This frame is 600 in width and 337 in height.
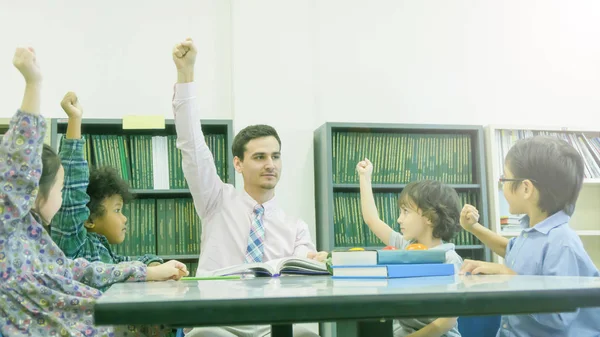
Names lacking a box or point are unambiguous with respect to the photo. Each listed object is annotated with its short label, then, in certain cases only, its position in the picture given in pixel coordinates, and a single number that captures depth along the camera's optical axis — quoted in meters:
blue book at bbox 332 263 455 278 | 1.27
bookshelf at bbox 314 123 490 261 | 3.23
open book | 1.63
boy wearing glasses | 1.56
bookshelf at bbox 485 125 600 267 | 3.31
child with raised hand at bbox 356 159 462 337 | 2.07
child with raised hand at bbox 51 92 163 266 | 1.79
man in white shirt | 2.30
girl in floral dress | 1.40
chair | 1.97
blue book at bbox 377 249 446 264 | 1.29
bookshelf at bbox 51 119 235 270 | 3.05
